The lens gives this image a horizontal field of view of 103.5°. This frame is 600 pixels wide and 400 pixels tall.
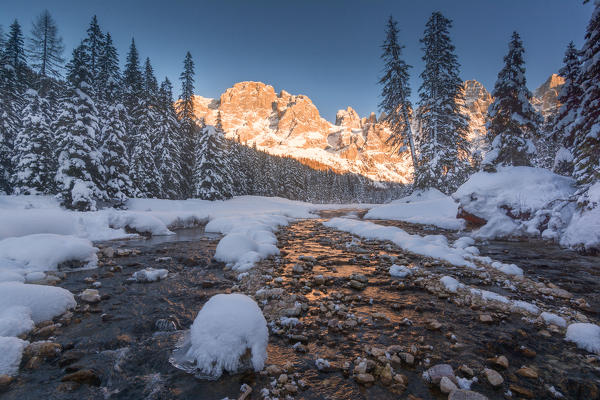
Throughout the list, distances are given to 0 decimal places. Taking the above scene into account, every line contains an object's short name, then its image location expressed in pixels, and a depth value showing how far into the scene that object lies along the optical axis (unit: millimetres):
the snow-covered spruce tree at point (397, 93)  22234
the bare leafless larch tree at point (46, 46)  23688
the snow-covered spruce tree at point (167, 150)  27625
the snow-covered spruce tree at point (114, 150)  20266
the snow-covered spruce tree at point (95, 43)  23000
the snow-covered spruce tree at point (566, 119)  14077
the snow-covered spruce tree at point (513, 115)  14953
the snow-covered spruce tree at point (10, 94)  20781
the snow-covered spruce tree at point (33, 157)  18328
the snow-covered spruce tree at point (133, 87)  27891
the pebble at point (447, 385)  2335
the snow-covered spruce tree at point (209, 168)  30456
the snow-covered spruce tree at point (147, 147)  24812
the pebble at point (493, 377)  2420
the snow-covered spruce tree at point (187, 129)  32094
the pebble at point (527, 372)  2527
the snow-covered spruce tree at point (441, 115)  20094
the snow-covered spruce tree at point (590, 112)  9105
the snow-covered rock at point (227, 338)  2623
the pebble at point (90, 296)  4378
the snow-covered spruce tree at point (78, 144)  16750
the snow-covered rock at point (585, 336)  2977
